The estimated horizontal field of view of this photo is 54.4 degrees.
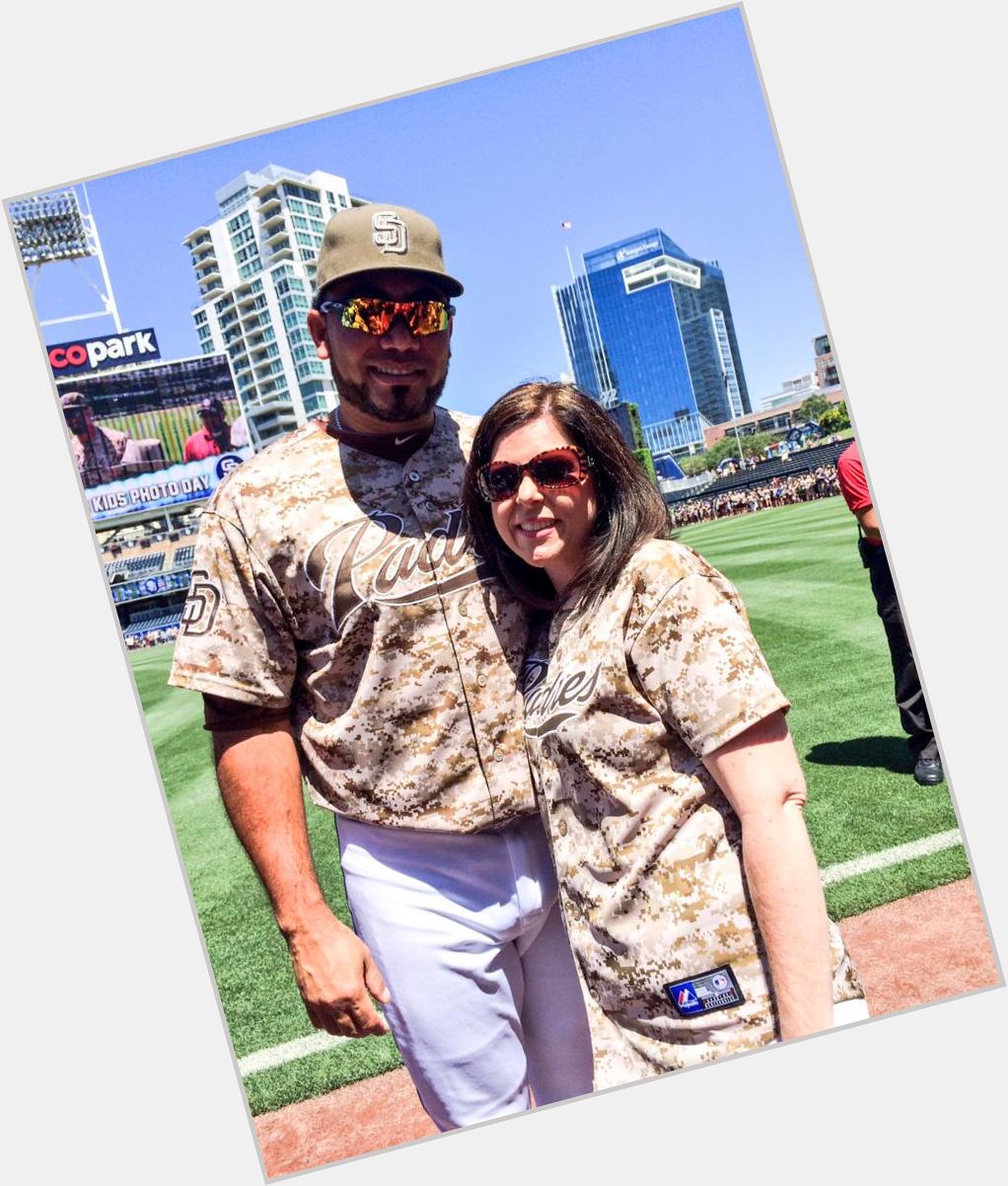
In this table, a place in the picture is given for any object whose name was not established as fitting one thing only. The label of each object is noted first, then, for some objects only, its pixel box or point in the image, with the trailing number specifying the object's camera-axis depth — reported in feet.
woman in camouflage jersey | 5.58
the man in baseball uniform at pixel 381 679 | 6.91
